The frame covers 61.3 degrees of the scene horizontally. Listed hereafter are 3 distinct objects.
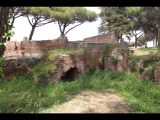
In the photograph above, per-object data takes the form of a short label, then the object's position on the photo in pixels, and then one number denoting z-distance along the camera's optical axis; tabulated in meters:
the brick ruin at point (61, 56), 7.48
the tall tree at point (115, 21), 14.97
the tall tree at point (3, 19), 3.68
